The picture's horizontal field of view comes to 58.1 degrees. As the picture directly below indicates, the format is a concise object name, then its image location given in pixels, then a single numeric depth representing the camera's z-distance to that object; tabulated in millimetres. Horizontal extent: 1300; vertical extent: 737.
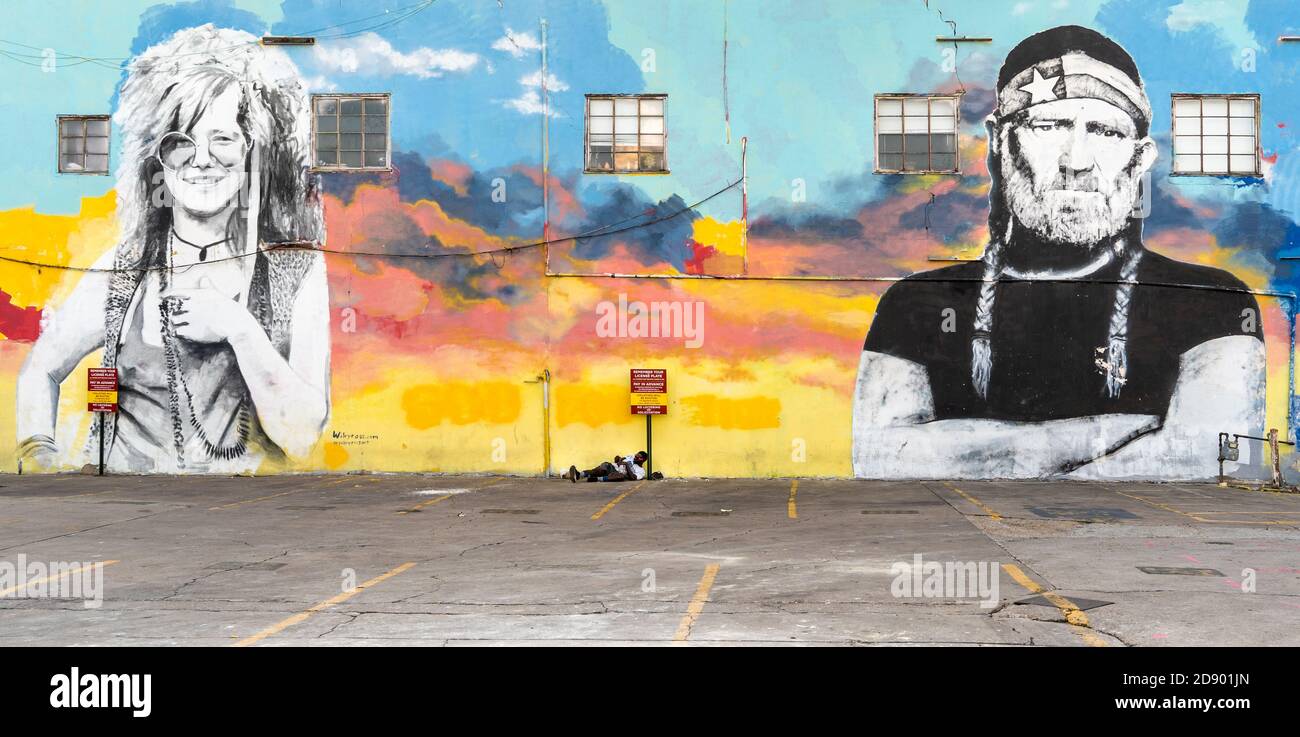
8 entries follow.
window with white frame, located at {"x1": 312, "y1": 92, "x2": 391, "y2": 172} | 23750
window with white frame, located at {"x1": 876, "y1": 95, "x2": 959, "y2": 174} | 23094
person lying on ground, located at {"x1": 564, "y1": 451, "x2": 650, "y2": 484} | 22312
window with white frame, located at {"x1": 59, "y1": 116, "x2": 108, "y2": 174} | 24328
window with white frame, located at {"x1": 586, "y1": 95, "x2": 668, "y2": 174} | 23375
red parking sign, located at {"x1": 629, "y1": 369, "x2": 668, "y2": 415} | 22609
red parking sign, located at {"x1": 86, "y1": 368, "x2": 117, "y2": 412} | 23719
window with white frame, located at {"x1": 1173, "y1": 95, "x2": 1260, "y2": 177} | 22844
